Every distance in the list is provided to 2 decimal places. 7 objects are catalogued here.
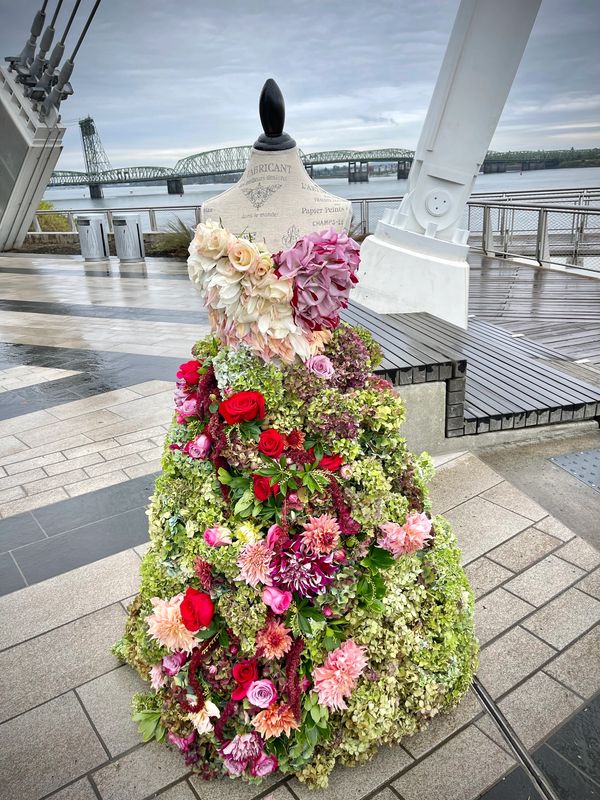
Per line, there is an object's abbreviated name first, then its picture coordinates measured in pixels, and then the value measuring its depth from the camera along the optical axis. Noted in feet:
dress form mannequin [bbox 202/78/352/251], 7.21
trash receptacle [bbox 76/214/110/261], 52.17
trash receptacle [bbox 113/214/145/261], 49.21
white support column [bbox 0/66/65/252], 51.55
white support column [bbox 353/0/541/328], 17.79
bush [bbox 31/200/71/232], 65.31
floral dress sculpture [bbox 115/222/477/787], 6.43
